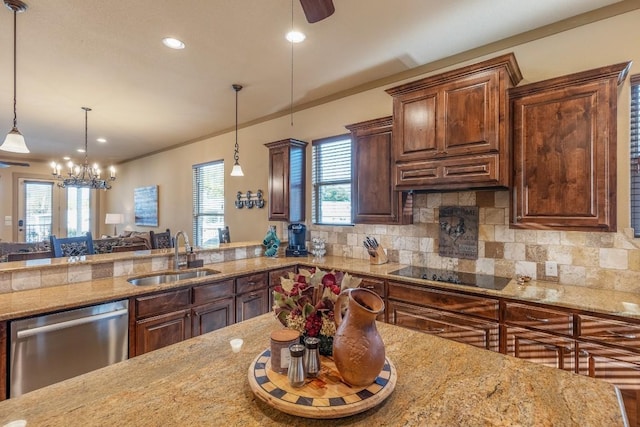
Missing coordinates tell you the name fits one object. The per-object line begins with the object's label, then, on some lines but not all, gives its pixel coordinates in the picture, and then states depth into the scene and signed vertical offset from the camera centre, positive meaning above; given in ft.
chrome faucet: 9.78 -1.38
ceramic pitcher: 2.97 -1.26
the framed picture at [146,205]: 22.89 +0.73
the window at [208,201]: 18.34 +0.83
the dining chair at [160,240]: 17.57 -1.44
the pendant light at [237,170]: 12.29 +1.78
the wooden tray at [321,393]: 2.74 -1.68
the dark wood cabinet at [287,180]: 13.20 +1.54
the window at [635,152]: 7.09 +1.47
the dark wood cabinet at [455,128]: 7.59 +2.33
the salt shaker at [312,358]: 3.22 -1.49
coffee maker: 12.77 -0.99
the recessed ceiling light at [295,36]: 8.46 +4.93
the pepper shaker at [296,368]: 3.03 -1.49
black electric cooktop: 7.92 -1.70
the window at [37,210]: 25.43 +0.35
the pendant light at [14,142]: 7.98 +1.86
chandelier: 18.20 +2.29
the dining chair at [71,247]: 11.29 -1.33
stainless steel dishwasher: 5.90 -2.67
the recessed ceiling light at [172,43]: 8.73 +4.89
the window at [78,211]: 27.78 +0.31
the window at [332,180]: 12.52 +1.46
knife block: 10.74 -1.43
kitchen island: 2.78 -1.82
